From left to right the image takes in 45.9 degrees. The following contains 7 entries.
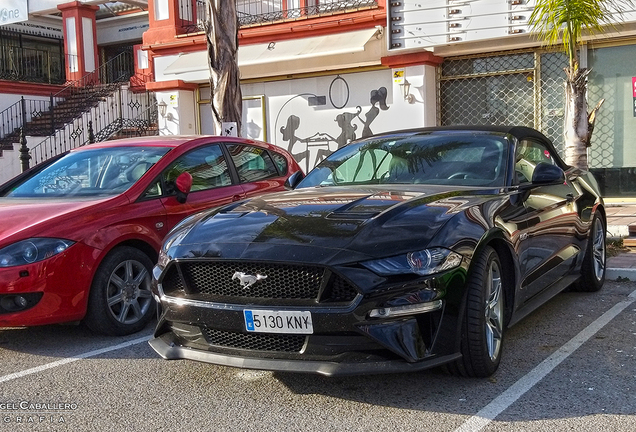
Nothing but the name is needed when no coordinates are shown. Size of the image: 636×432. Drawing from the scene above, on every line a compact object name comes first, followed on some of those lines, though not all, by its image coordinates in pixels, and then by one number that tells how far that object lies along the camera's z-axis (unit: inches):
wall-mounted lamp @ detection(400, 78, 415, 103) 539.8
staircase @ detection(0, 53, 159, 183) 784.3
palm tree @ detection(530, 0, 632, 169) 336.2
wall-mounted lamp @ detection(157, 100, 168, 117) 660.7
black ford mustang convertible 143.3
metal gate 511.8
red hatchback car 196.5
